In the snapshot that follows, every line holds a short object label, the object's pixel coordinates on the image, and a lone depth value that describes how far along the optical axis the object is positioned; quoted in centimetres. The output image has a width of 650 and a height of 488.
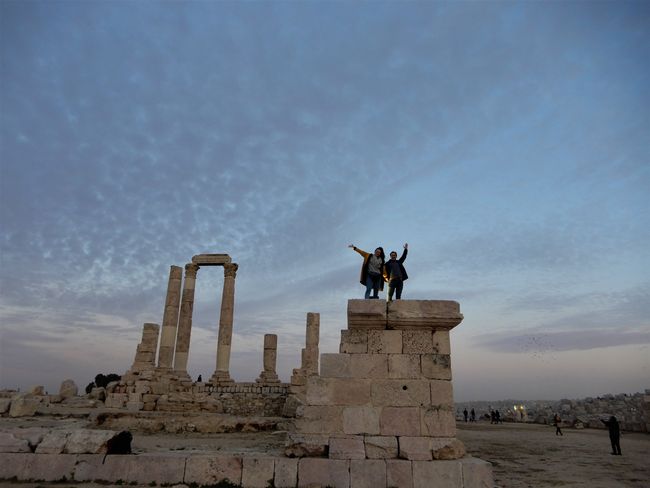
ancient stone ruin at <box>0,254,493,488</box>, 645
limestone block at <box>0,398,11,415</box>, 1680
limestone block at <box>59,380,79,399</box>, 2467
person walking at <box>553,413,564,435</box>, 2033
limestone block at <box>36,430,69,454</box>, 704
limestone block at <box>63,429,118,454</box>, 702
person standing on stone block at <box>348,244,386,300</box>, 836
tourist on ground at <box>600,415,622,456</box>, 1310
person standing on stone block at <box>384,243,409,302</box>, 813
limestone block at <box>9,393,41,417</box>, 1659
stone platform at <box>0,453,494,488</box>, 635
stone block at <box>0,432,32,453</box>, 710
